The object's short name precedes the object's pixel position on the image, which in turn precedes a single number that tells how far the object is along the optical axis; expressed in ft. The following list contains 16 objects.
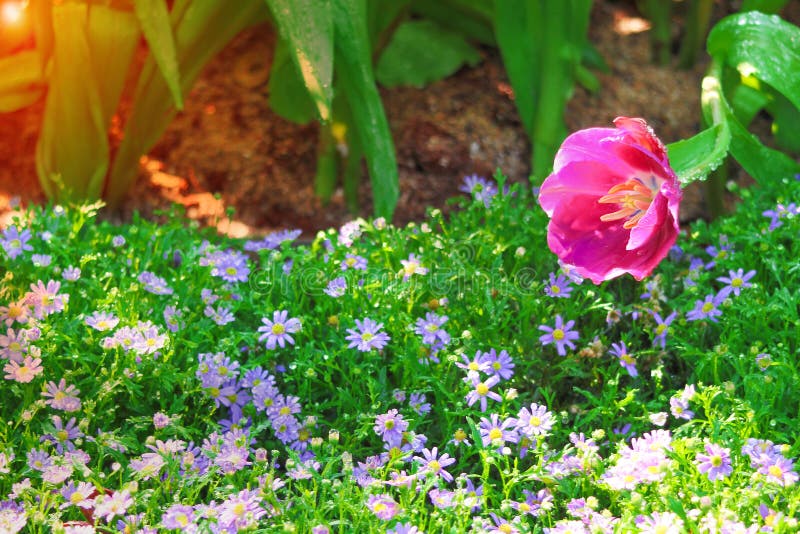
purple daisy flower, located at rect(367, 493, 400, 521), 3.86
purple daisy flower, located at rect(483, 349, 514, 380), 4.15
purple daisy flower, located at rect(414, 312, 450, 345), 4.19
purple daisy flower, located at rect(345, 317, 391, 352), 4.14
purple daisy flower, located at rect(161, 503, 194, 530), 3.85
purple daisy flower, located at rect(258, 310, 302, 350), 4.18
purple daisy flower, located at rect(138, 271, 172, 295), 4.32
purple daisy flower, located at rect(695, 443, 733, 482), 3.91
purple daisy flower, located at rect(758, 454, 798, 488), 3.86
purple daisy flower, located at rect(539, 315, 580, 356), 4.22
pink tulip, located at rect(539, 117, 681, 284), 4.07
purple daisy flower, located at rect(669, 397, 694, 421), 4.05
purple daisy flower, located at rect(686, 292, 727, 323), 4.23
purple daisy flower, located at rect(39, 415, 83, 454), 4.04
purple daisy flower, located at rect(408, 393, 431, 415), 4.11
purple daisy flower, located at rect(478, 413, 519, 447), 4.01
